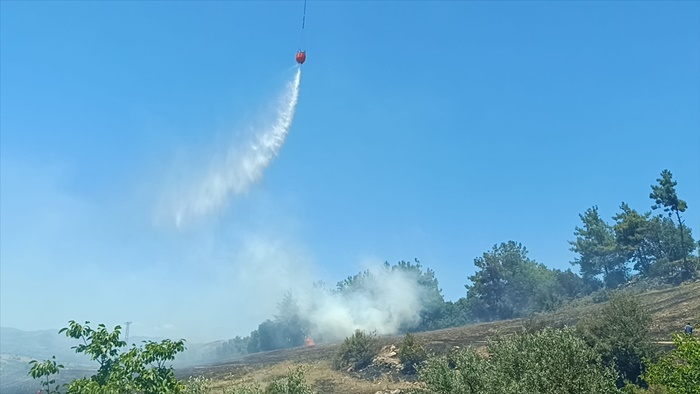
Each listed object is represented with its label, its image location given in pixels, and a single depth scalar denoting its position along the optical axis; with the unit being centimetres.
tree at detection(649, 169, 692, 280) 11056
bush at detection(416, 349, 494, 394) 2669
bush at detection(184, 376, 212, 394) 2773
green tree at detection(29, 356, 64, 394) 2298
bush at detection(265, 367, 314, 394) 2866
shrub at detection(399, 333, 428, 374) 5891
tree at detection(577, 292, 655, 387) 4050
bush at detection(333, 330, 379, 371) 6625
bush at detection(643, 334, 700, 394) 2652
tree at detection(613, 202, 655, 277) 11738
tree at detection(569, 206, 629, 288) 12838
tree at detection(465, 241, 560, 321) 13775
